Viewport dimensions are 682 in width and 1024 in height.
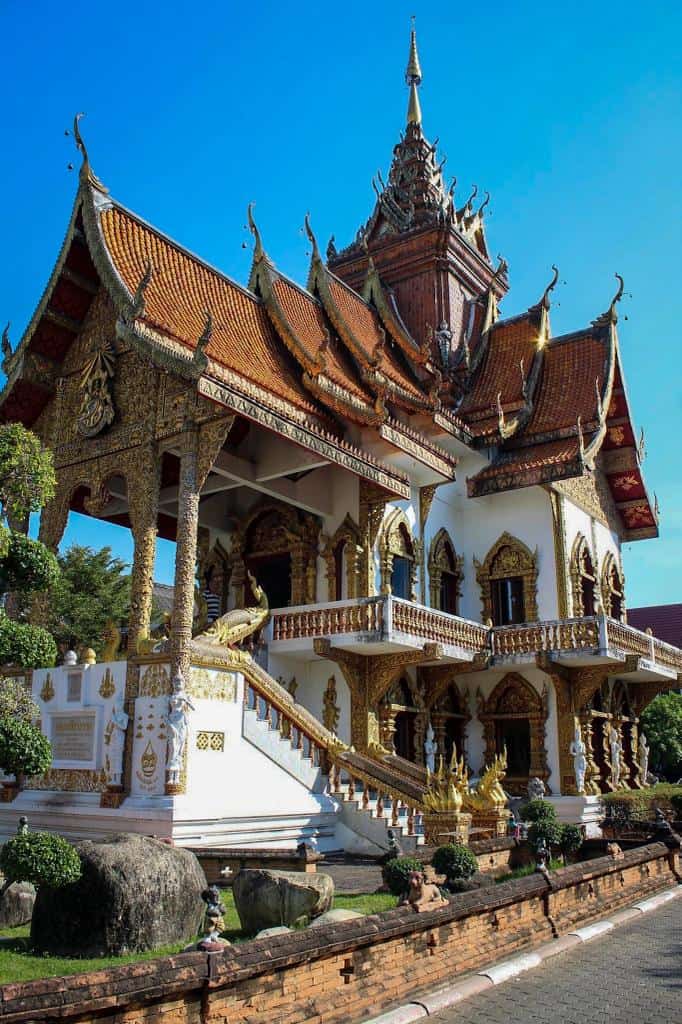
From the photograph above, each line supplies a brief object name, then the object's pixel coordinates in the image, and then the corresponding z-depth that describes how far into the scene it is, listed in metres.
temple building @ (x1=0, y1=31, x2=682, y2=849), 10.76
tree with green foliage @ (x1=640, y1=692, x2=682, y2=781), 24.47
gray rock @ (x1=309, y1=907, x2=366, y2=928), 5.39
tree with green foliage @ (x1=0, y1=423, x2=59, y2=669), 6.77
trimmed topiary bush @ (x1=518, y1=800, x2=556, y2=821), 9.17
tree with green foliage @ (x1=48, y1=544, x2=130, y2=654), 22.06
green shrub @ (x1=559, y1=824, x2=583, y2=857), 9.44
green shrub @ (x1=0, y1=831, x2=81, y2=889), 5.42
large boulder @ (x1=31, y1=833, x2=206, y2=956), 5.60
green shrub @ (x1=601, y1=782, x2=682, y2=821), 14.57
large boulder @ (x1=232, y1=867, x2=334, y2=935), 5.96
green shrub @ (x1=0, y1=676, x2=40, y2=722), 6.89
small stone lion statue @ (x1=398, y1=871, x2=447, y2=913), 5.59
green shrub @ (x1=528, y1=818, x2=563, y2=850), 8.81
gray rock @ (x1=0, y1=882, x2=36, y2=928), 6.65
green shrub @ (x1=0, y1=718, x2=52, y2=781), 6.71
